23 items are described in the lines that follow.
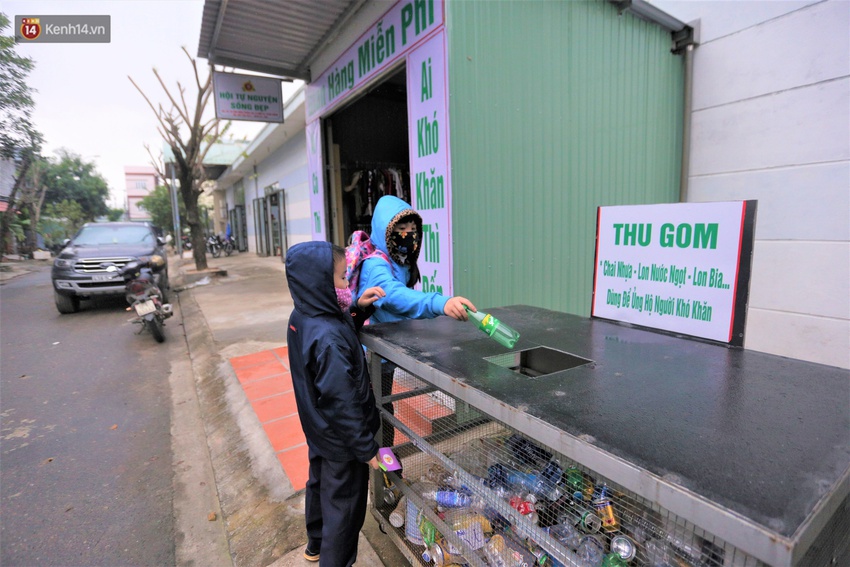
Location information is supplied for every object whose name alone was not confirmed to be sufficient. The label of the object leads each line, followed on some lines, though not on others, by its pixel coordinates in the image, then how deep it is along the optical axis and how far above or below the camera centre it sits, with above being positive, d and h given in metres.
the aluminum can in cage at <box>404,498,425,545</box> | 1.95 -1.38
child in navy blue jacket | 1.67 -0.65
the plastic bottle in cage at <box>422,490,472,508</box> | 1.73 -1.12
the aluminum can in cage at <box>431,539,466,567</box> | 1.72 -1.33
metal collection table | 0.80 -0.50
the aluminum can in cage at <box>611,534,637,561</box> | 1.17 -0.90
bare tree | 11.01 +2.20
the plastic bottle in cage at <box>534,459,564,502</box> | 1.45 -0.88
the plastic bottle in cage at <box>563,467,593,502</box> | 1.39 -0.86
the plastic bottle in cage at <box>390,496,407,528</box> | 2.09 -1.42
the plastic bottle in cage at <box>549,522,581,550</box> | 1.32 -0.98
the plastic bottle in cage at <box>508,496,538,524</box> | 1.39 -0.93
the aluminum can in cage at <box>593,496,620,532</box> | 1.28 -0.88
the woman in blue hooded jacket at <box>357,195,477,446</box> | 2.03 -0.25
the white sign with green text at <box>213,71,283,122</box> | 5.64 +1.80
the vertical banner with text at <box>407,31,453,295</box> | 3.15 +0.55
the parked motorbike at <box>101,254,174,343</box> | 5.95 -1.03
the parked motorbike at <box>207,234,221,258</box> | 20.11 -0.77
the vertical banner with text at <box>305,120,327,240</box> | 5.54 +0.66
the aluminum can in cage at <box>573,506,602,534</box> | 1.30 -0.91
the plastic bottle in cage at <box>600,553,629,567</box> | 1.17 -0.93
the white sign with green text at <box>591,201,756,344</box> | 1.65 -0.19
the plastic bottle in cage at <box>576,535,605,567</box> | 1.22 -0.95
